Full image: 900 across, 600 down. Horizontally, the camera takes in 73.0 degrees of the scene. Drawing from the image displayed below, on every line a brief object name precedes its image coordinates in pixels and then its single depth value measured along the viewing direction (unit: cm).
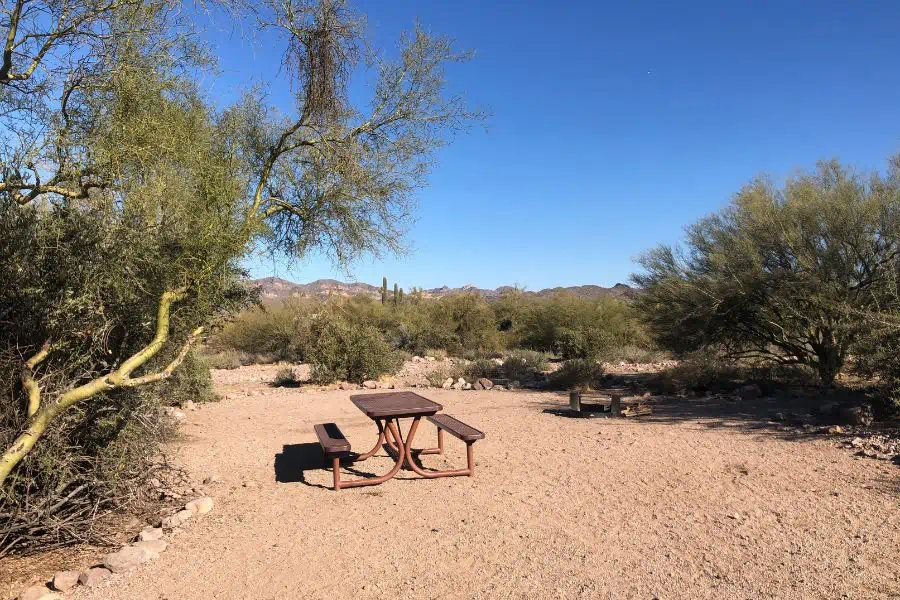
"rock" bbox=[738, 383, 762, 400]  1169
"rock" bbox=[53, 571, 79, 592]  408
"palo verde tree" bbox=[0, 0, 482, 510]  395
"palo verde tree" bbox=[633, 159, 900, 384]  1009
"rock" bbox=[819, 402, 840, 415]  899
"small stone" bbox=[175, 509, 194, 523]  543
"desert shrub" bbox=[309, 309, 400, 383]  1516
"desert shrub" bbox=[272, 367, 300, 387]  1588
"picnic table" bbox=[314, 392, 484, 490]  643
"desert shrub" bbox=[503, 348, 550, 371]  1784
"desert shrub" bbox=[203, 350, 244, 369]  2040
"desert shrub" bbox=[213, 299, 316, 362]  2331
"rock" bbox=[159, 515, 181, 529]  530
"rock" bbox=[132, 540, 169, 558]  467
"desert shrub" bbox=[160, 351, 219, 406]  966
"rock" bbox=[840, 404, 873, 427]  823
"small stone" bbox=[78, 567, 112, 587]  416
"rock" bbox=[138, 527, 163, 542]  492
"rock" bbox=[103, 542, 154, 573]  438
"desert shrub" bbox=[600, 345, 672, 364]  2008
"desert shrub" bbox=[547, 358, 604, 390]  1429
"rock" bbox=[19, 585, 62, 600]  386
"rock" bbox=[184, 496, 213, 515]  568
